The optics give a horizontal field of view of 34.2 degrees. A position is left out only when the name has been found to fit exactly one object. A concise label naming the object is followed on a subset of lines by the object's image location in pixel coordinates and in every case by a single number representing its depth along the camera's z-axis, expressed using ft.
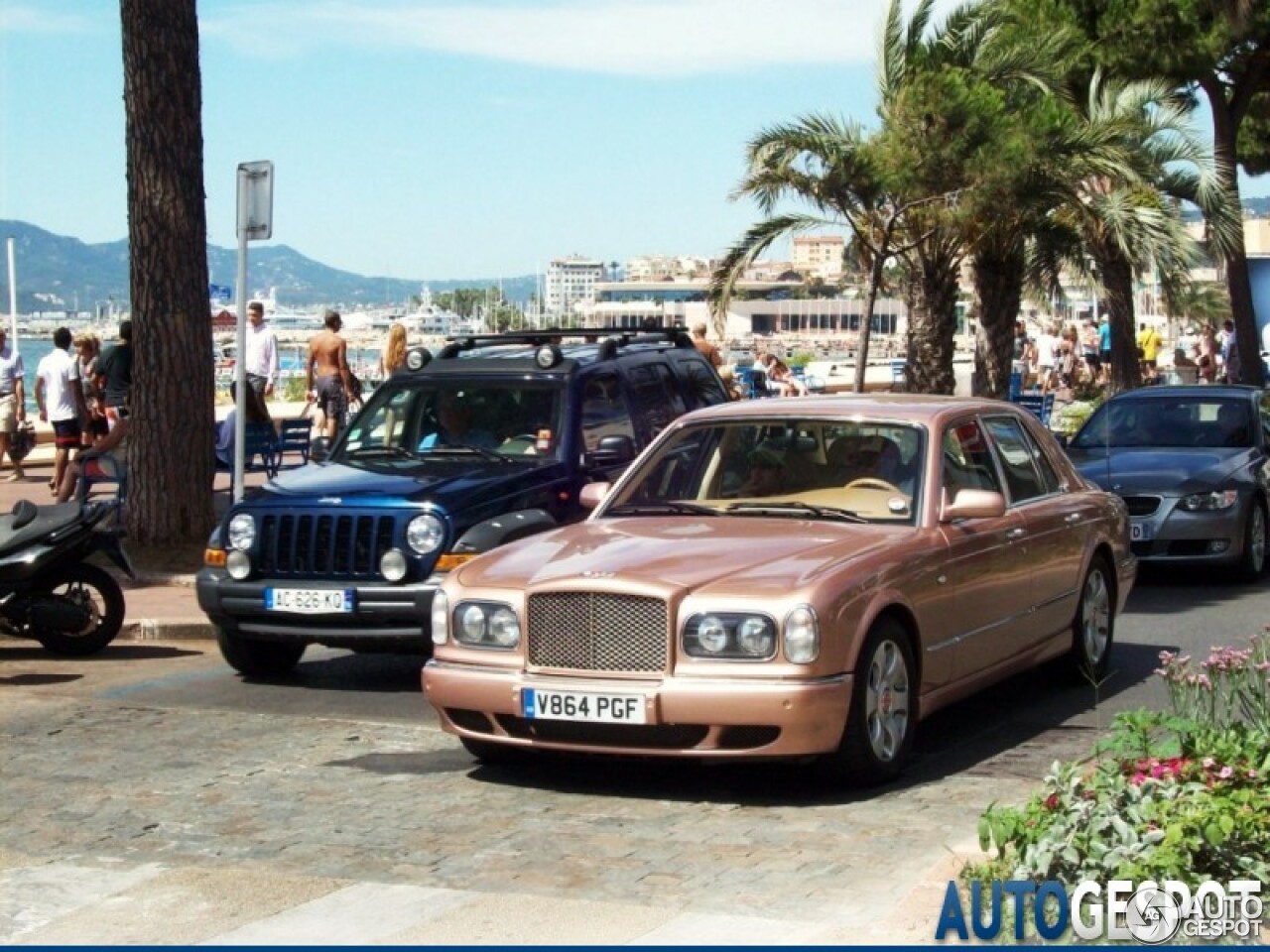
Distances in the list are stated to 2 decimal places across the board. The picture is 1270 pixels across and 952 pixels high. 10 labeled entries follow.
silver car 50.06
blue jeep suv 36.27
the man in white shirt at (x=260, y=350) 77.30
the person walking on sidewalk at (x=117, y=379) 68.64
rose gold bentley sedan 26.14
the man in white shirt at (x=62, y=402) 72.13
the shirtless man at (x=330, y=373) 80.79
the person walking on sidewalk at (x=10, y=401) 81.61
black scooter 40.32
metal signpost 51.19
